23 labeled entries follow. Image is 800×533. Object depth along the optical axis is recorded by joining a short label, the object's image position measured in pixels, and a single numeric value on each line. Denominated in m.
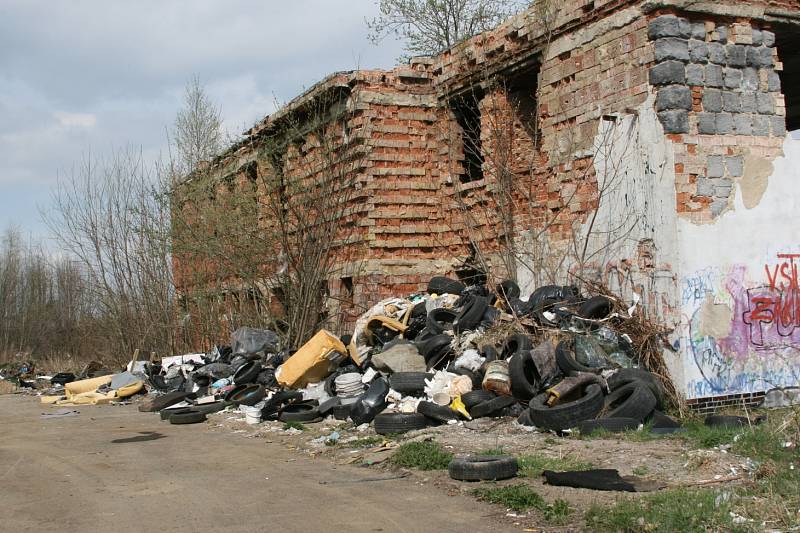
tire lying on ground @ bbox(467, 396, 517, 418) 9.69
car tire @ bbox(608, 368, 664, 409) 9.52
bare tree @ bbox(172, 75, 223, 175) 23.44
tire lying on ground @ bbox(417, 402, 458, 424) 9.66
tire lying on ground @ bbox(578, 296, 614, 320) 10.84
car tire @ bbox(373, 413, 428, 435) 9.48
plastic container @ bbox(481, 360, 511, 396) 9.92
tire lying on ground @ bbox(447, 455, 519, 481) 6.84
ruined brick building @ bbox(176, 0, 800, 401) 10.43
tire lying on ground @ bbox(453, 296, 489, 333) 11.96
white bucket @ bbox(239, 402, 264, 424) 11.37
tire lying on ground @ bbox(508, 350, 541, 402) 9.66
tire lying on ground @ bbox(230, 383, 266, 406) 12.50
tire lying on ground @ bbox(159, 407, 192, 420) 12.27
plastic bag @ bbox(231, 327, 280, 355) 15.44
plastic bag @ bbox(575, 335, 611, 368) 10.18
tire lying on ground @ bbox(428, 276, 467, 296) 14.33
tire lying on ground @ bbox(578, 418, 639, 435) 8.68
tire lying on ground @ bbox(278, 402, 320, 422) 10.99
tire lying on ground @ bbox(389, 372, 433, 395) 10.76
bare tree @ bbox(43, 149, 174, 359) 21.48
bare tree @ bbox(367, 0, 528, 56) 27.19
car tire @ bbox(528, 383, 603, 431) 8.90
